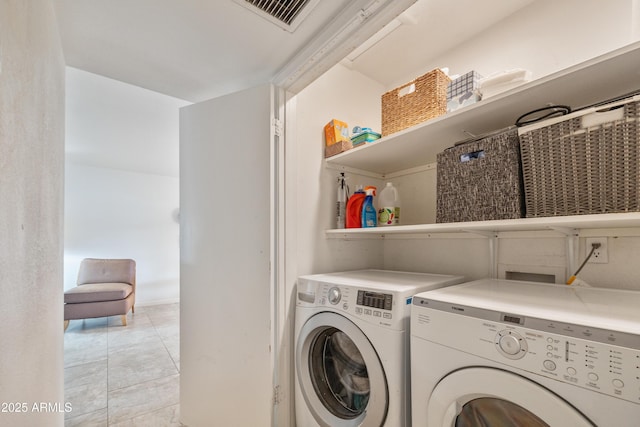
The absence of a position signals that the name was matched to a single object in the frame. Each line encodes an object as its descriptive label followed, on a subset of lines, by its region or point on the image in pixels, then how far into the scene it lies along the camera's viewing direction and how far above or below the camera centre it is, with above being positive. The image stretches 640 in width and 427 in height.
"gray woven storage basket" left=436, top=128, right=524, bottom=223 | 1.02 +0.14
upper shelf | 0.86 +0.44
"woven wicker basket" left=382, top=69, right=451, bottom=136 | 1.37 +0.60
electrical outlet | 1.14 -0.15
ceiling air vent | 1.09 +0.85
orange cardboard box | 1.70 +0.53
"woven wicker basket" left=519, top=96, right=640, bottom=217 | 0.78 +0.17
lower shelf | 0.79 -0.03
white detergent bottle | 1.65 +0.05
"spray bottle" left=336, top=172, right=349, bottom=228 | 1.74 +0.08
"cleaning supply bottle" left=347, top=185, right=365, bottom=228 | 1.70 +0.04
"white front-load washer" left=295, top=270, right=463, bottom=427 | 1.06 -0.59
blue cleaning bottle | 1.64 +0.03
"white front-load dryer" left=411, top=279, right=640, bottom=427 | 0.63 -0.39
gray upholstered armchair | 3.59 -1.05
